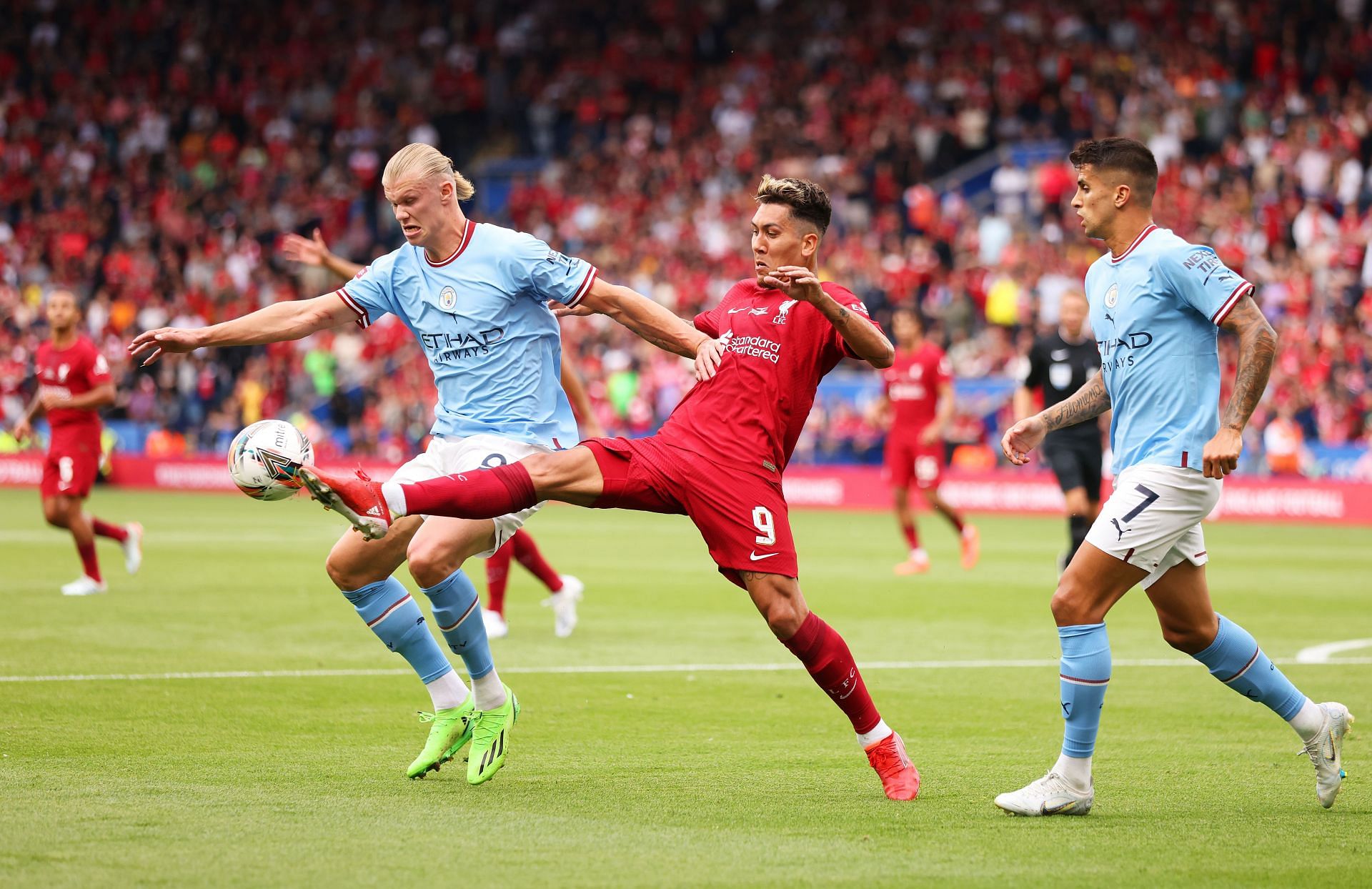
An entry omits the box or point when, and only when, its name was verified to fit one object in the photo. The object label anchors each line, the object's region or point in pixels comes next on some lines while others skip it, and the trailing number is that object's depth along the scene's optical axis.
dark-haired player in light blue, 11.55
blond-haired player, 13.06
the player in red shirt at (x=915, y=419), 33.94
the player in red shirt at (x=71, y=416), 27.12
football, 11.40
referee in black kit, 27.58
